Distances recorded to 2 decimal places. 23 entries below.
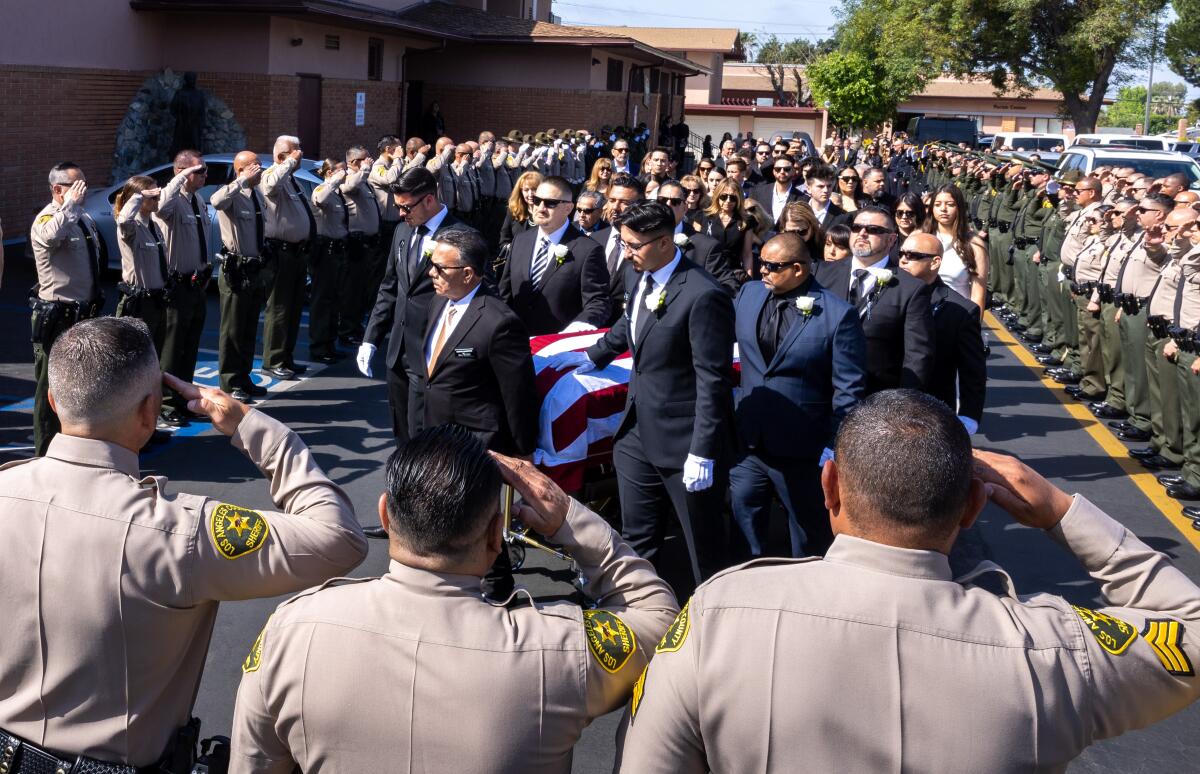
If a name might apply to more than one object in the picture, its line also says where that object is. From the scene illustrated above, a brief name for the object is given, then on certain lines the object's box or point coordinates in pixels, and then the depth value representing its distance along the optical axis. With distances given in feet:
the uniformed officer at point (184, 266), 31.45
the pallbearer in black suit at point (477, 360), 19.15
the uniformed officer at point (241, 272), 34.65
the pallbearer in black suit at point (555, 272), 25.82
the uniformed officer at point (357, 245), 41.65
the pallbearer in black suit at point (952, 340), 22.07
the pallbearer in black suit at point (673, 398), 17.94
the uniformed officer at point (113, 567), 8.89
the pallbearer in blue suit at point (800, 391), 18.65
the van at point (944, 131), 135.23
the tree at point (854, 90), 158.81
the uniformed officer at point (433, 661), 7.56
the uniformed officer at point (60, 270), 27.04
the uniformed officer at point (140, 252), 29.84
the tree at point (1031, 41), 131.75
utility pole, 134.62
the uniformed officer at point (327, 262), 39.81
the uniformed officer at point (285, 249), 36.68
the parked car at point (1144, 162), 67.51
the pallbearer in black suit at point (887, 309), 21.06
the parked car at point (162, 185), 48.75
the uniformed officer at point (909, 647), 6.98
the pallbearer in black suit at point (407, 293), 21.72
